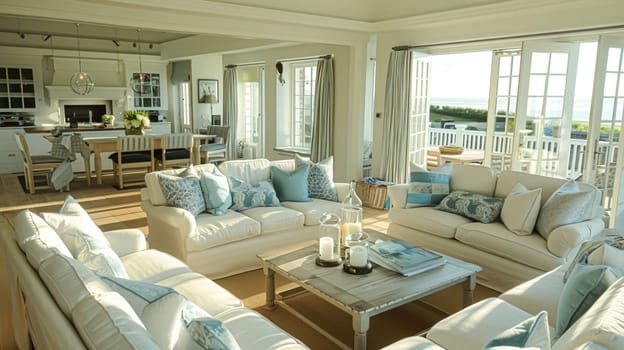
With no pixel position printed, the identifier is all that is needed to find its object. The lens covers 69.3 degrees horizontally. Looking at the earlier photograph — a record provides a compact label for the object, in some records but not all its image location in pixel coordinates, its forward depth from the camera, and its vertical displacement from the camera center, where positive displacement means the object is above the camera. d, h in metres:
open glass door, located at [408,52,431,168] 6.46 +0.03
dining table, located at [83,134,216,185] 7.45 -0.68
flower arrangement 7.91 -0.28
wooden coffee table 2.58 -1.08
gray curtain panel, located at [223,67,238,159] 9.55 +0.03
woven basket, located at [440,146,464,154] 7.74 -0.65
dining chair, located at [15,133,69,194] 6.86 -0.92
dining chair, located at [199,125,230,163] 8.49 -0.75
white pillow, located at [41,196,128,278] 2.27 -0.75
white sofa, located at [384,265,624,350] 1.45 -1.03
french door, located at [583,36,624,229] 4.56 -0.14
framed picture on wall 10.41 +0.42
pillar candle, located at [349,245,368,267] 2.97 -0.95
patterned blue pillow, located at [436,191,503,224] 4.04 -0.86
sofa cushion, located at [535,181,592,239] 3.56 -0.76
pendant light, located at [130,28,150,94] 10.00 +0.57
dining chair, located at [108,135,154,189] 7.44 -0.84
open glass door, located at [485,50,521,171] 5.50 +0.07
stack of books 3.01 -1.01
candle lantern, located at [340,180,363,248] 3.22 -0.84
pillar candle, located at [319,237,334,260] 3.10 -0.95
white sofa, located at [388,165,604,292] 3.46 -1.03
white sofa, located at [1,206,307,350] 1.42 -0.75
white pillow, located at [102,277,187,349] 1.55 -0.71
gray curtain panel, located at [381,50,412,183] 6.34 -0.13
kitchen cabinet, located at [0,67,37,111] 9.45 +0.31
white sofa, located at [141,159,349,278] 3.72 -1.07
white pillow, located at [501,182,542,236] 3.73 -0.82
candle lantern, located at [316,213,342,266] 3.10 -0.93
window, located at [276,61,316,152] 8.06 +0.03
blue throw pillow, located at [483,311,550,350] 1.47 -0.75
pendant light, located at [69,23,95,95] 9.20 +0.46
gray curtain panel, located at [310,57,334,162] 7.16 -0.01
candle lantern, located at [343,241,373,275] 2.97 -0.99
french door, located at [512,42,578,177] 5.11 +0.08
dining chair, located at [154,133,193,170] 7.77 -0.79
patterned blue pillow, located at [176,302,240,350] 1.42 -0.73
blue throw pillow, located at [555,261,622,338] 1.99 -0.79
